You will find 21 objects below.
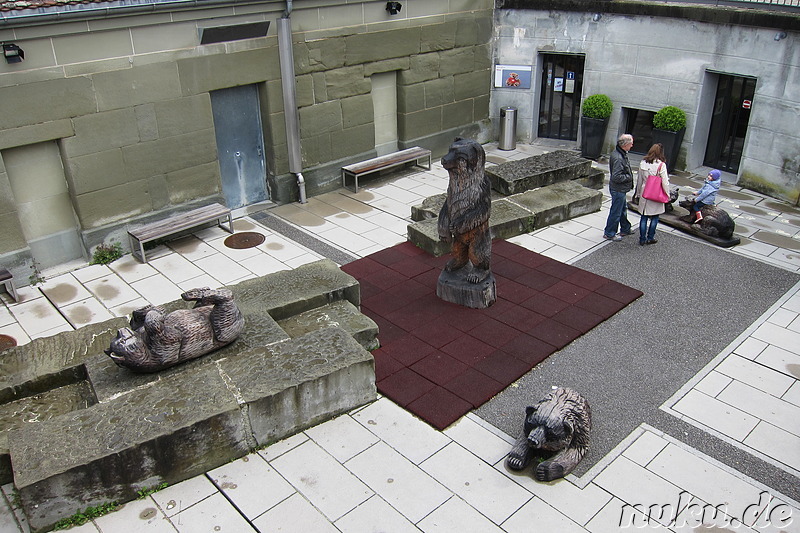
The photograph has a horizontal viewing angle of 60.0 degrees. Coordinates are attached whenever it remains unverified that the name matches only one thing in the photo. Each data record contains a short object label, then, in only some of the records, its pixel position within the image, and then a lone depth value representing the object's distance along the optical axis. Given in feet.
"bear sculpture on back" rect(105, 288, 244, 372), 22.27
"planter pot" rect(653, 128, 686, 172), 44.80
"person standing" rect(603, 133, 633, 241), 34.68
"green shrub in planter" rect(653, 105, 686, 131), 44.39
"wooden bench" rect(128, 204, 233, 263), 35.24
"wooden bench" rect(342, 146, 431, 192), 43.34
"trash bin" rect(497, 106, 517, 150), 50.83
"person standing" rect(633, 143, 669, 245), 34.37
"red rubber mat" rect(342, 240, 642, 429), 25.25
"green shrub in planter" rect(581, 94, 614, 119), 47.39
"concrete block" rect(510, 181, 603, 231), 38.29
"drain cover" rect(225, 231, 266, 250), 37.19
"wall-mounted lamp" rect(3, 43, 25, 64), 29.91
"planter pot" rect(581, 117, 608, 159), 47.73
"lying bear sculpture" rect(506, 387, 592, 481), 20.85
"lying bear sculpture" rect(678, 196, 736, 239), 35.88
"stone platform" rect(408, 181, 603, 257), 35.83
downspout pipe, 38.70
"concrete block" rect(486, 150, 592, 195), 41.09
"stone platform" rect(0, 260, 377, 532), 19.66
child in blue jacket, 35.47
